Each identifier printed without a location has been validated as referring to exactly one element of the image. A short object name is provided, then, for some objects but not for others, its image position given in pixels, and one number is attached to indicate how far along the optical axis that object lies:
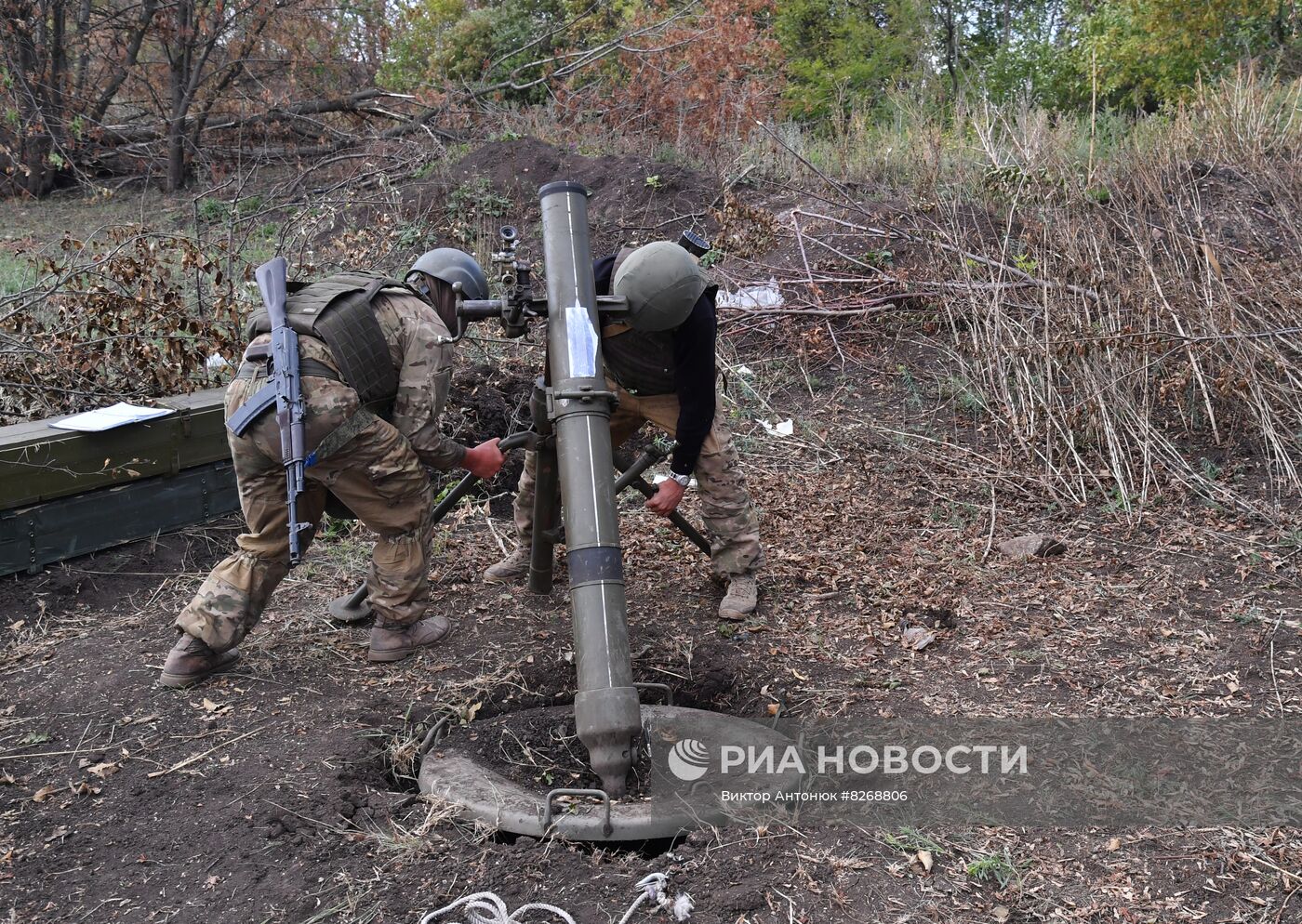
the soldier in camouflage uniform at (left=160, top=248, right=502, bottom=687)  3.89
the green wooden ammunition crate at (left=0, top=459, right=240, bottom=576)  4.86
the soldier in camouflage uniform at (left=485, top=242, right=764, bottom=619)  4.24
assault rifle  3.69
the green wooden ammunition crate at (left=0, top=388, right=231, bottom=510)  4.75
